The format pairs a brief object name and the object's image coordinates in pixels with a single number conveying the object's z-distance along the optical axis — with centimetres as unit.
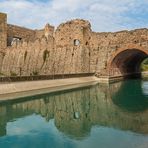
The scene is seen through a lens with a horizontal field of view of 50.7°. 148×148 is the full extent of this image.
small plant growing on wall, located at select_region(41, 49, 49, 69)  2331
